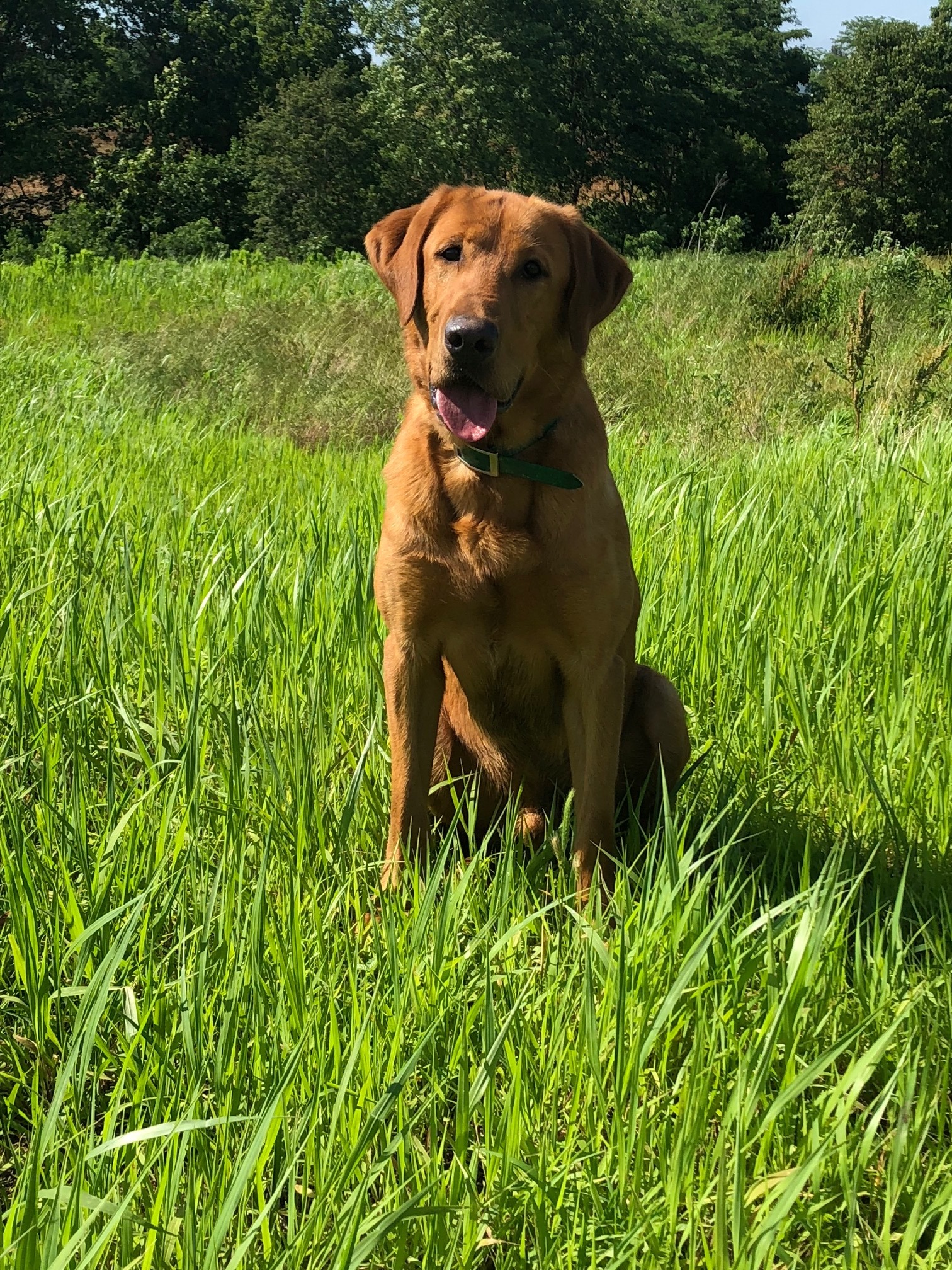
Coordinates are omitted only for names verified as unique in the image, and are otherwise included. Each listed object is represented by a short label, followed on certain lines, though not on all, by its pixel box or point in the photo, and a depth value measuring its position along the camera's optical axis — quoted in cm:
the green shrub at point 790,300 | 965
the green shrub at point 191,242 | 2394
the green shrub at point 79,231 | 2589
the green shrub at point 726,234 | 1503
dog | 215
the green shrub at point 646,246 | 1991
